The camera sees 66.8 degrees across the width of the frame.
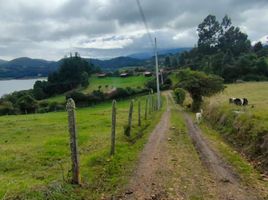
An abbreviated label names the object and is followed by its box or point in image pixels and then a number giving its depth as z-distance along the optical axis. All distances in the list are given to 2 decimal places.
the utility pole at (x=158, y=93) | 29.62
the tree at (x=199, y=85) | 29.78
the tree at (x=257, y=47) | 76.31
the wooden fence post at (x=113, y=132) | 8.31
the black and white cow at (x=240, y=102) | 18.02
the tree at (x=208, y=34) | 80.41
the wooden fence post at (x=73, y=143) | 5.79
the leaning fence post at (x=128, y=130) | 11.83
